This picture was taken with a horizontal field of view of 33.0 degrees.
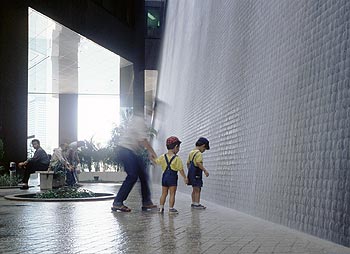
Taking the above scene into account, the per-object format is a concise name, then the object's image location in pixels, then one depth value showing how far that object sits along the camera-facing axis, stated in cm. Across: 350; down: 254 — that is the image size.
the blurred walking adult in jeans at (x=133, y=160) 924
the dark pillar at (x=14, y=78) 2089
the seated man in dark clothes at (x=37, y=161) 1706
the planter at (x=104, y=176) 3128
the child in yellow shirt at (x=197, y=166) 1001
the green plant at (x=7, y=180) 1923
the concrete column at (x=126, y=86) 3338
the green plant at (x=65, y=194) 1244
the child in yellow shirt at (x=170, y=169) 907
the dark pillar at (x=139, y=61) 3281
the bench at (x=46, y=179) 1694
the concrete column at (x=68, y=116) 4328
